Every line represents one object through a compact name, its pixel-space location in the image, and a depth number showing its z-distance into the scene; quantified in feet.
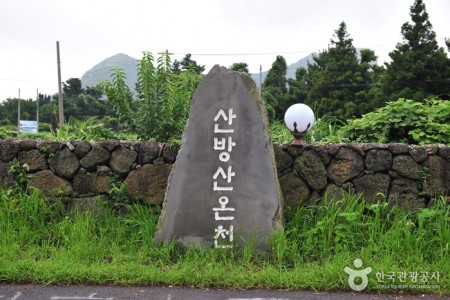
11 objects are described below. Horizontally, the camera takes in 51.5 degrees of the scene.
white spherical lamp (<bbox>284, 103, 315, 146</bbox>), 16.01
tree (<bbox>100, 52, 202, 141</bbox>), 18.37
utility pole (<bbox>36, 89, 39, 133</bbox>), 118.38
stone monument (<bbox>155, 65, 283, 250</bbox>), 14.28
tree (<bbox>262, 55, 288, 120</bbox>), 82.02
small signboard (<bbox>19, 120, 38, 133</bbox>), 112.98
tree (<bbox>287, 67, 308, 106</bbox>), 84.28
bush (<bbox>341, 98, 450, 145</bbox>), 17.94
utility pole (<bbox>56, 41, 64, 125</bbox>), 70.56
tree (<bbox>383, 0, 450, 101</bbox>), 67.26
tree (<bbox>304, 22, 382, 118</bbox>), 78.07
